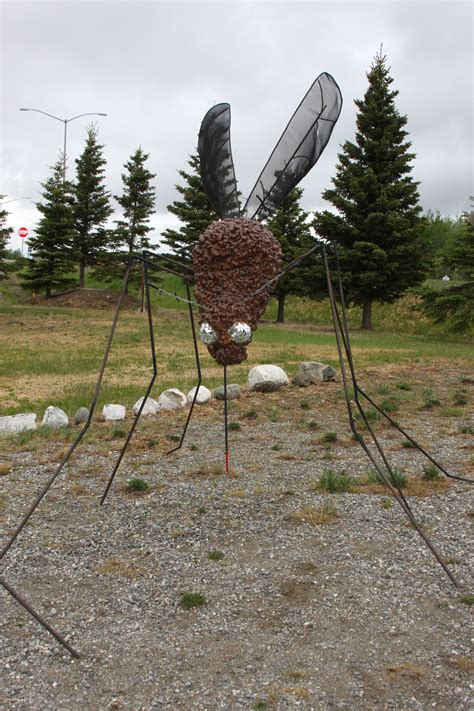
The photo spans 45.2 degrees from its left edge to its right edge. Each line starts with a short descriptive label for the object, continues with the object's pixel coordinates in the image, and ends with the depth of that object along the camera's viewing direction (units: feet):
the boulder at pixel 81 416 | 25.27
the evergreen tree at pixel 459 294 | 61.21
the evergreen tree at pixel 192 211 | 82.38
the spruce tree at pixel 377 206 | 69.97
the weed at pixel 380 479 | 16.97
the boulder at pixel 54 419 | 24.40
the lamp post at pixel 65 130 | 77.20
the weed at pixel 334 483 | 16.81
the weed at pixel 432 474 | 17.61
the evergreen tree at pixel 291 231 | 75.82
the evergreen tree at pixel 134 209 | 92.79
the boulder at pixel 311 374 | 34.83
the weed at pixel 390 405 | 28.16
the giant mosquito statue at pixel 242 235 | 12.53
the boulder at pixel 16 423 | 23.93
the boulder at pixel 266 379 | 32.86
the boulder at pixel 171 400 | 28.60
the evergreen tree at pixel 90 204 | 100.58
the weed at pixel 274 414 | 26.73
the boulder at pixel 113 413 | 26.12
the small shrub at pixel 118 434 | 23.22
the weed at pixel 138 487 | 16.88
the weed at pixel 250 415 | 27.02
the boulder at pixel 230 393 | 30.71
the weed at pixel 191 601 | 10.61
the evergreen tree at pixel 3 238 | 81.05
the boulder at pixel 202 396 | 29.84
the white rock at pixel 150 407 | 26.94
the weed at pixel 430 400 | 28.93
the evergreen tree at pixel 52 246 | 92.89
